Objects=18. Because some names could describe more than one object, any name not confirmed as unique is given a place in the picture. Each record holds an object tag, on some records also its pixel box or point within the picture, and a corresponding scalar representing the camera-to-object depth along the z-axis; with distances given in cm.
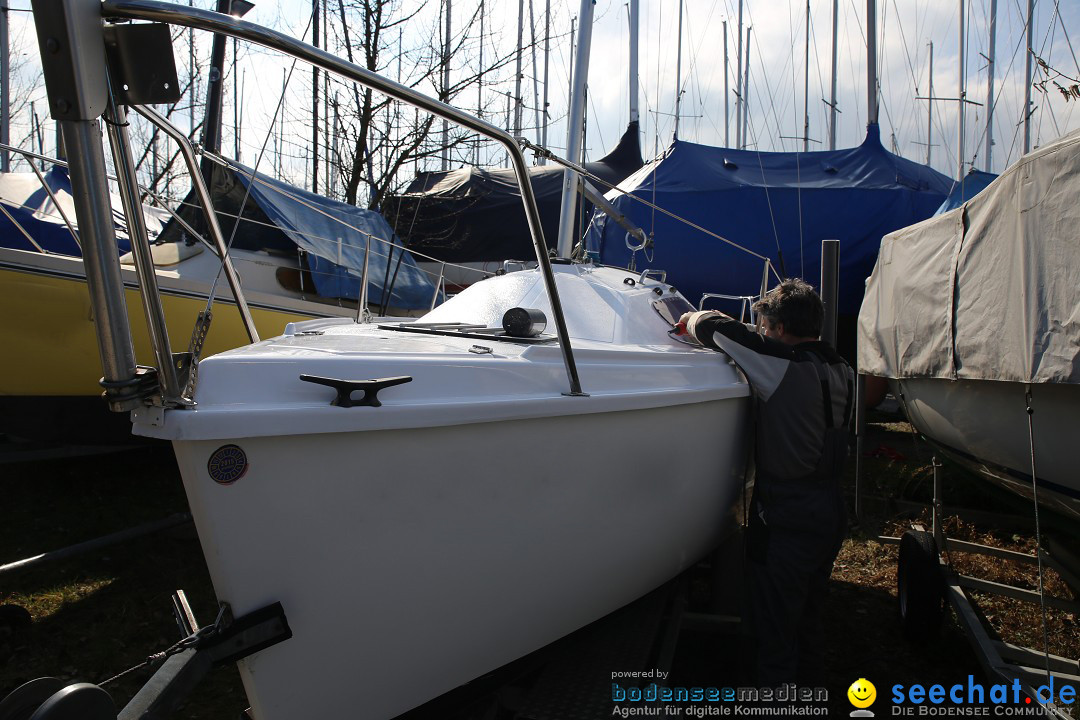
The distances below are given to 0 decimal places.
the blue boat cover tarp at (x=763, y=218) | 729
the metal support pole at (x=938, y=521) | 325
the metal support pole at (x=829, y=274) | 412
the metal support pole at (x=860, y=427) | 390
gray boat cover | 210
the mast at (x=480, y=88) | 870
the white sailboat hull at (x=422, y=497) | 158
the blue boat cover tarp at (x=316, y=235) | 646
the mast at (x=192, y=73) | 760
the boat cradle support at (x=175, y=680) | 140
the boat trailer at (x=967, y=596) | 235
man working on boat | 249
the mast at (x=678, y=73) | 1659
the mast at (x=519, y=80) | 913
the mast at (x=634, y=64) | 1195
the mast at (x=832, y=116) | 1513
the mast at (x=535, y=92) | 788
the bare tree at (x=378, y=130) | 818
